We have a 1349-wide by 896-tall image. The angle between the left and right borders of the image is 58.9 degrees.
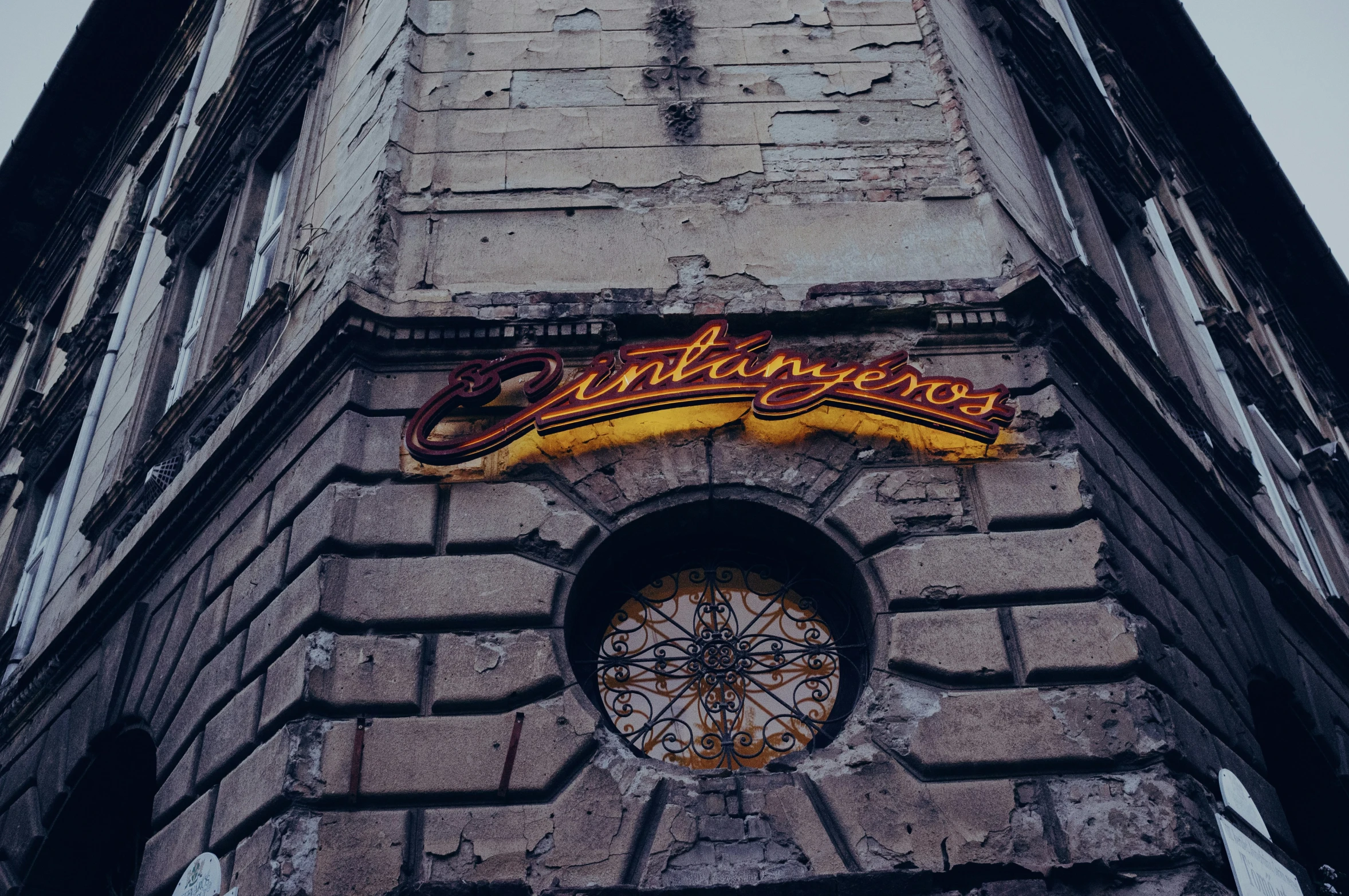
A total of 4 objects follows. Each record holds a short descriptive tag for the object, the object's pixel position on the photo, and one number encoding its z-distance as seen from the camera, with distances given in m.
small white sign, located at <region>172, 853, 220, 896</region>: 5.39
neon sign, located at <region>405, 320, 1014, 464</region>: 6.26
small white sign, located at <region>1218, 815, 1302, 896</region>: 5.25
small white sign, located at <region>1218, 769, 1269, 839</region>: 5.66
